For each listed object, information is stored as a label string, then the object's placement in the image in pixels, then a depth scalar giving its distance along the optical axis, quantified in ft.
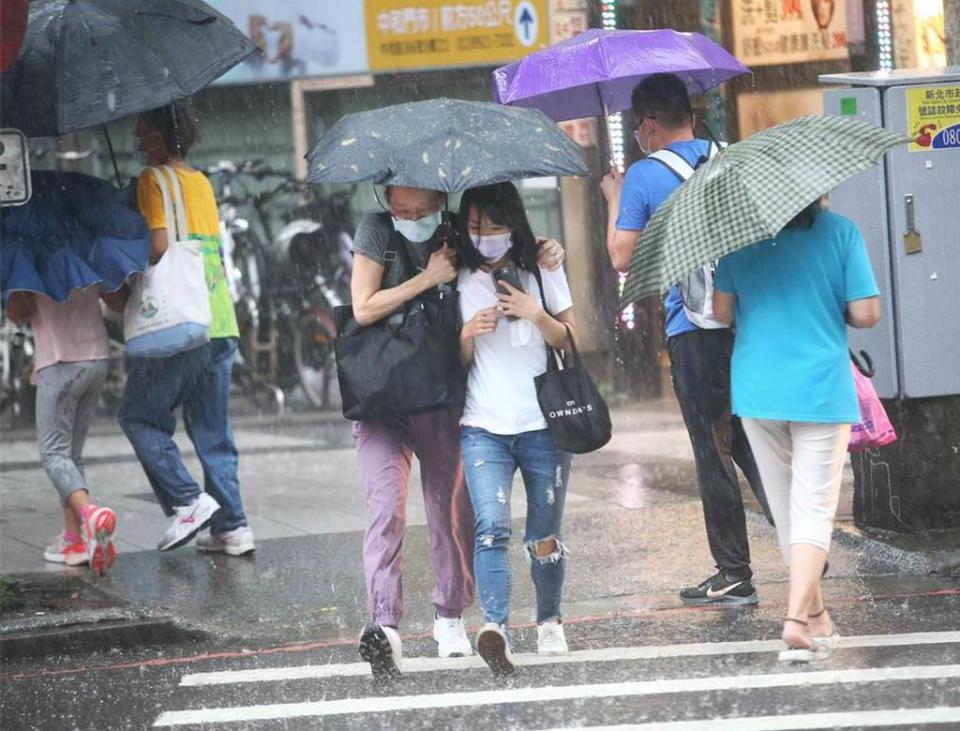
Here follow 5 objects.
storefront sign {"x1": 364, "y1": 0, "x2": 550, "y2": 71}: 105.09
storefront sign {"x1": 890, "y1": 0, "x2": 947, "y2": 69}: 100.68
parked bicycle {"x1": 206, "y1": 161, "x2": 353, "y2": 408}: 105.81
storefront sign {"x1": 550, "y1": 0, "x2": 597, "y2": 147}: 103.71
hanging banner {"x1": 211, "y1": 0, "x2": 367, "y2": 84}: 105.70
